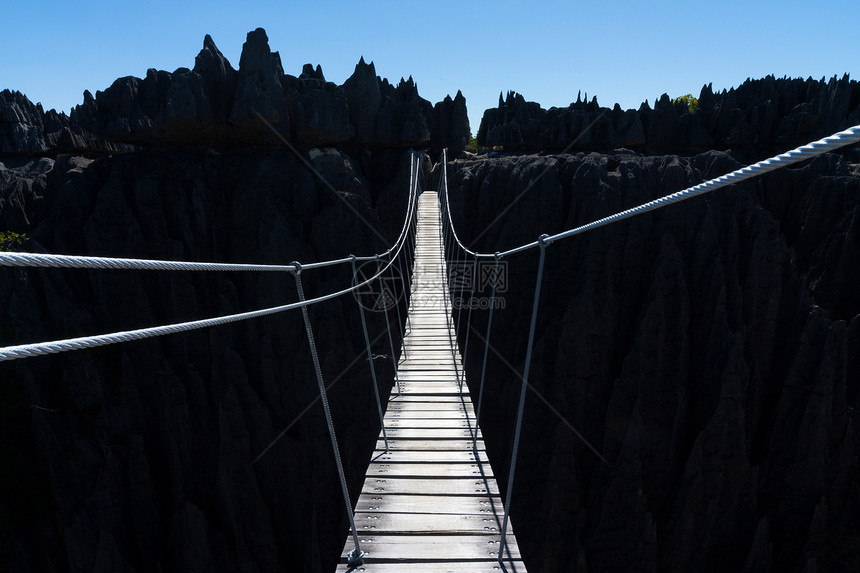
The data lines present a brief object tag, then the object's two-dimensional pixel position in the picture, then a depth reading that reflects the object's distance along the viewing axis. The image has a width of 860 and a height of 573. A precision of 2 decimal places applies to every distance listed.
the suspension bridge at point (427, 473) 1.23
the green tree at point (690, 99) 44.64
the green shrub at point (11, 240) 14.41
